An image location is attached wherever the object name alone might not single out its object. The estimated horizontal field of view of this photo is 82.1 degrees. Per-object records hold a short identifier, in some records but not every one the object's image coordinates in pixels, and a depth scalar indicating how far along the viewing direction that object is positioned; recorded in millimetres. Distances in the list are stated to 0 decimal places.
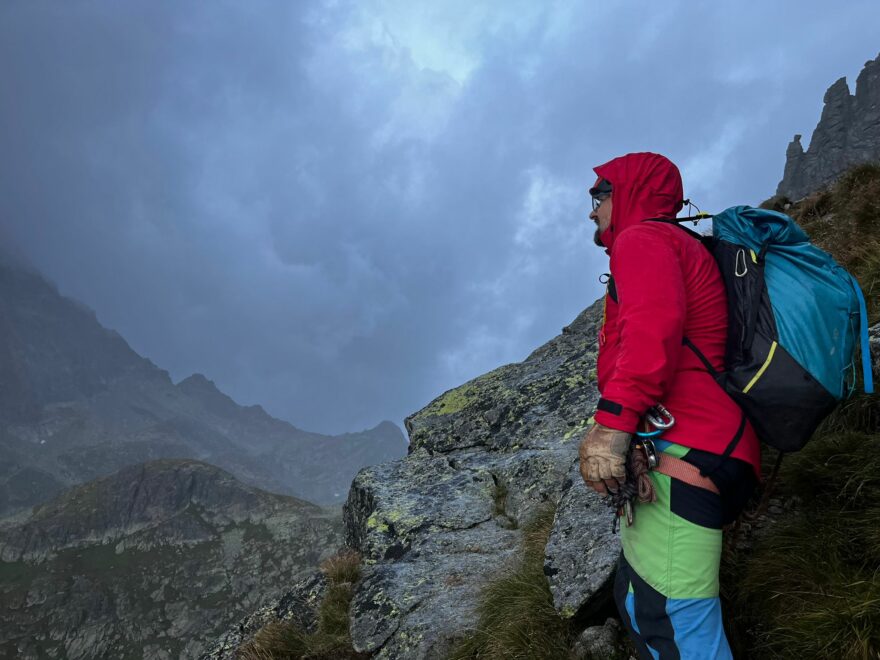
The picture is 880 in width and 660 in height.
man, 3000
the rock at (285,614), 7811
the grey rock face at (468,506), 6027
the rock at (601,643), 4406
